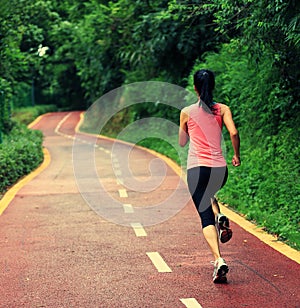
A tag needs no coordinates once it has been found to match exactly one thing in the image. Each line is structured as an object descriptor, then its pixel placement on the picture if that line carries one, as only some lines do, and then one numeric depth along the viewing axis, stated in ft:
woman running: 22.20
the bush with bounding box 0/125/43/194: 47.78
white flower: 82.71
